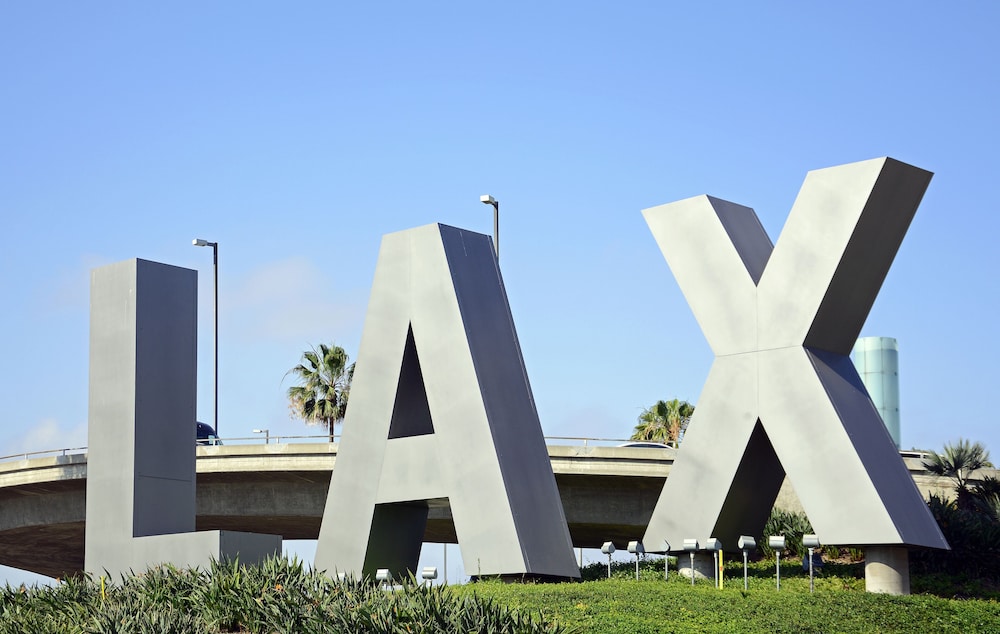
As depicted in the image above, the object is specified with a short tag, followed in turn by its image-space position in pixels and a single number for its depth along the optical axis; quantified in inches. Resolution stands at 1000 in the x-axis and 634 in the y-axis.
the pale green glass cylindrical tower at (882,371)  2625.5
